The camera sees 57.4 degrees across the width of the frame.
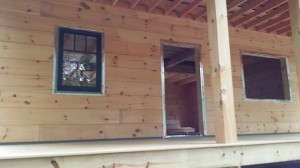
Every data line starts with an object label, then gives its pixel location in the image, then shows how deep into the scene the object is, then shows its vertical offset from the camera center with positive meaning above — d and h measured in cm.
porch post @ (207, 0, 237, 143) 229 +41
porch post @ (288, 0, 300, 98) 297 +99
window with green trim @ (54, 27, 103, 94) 383 +89
